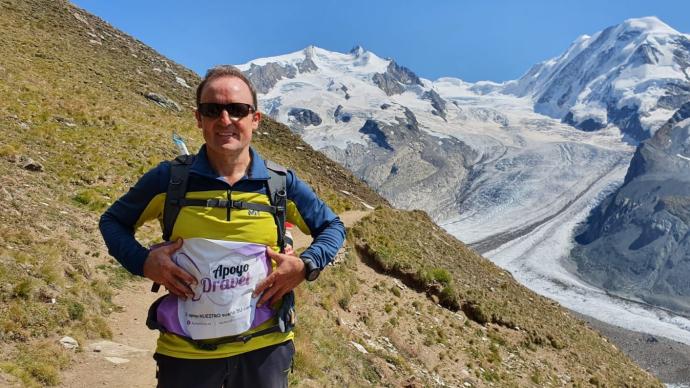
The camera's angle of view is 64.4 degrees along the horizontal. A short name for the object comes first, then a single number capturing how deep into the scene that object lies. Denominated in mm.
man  3340
